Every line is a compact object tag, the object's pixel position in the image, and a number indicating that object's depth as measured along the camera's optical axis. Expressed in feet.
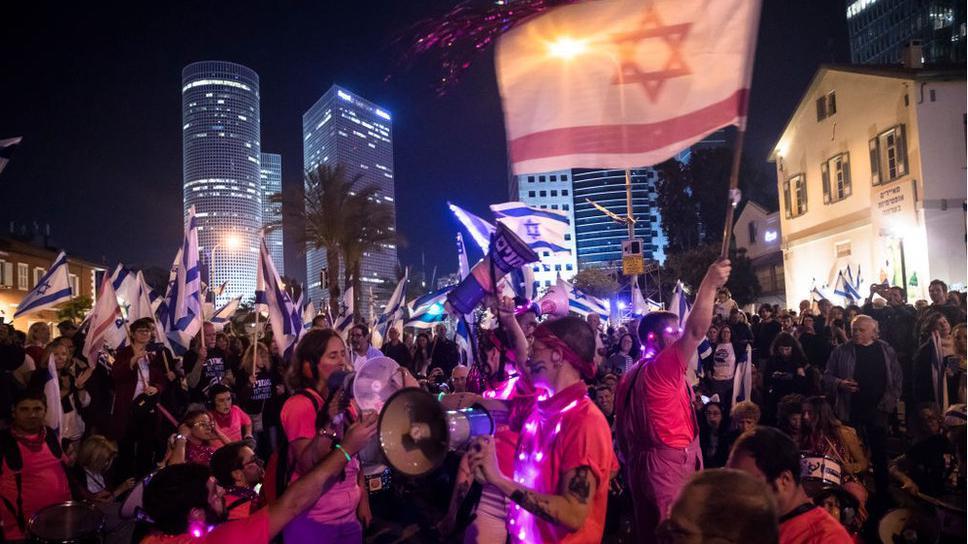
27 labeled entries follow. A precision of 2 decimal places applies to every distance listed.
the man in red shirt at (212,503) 8.69
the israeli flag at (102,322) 32.68
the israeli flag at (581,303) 62.23
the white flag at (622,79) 13.01
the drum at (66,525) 14.79
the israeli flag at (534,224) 37.19
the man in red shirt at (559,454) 8.86
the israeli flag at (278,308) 33.30
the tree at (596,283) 245.45
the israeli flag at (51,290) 40.01
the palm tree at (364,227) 91.76
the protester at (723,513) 6.46
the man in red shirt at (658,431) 13.16
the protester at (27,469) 17.06
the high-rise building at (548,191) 489.26
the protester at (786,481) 8.46
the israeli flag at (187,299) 35.09
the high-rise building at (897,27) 318.24
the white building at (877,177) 69.87
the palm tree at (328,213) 90.22
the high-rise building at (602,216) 469.98
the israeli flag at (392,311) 55.01
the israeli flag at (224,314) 58.22
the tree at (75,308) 165.37
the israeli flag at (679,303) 38.62
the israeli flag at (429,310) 43.51
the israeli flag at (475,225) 34.58
